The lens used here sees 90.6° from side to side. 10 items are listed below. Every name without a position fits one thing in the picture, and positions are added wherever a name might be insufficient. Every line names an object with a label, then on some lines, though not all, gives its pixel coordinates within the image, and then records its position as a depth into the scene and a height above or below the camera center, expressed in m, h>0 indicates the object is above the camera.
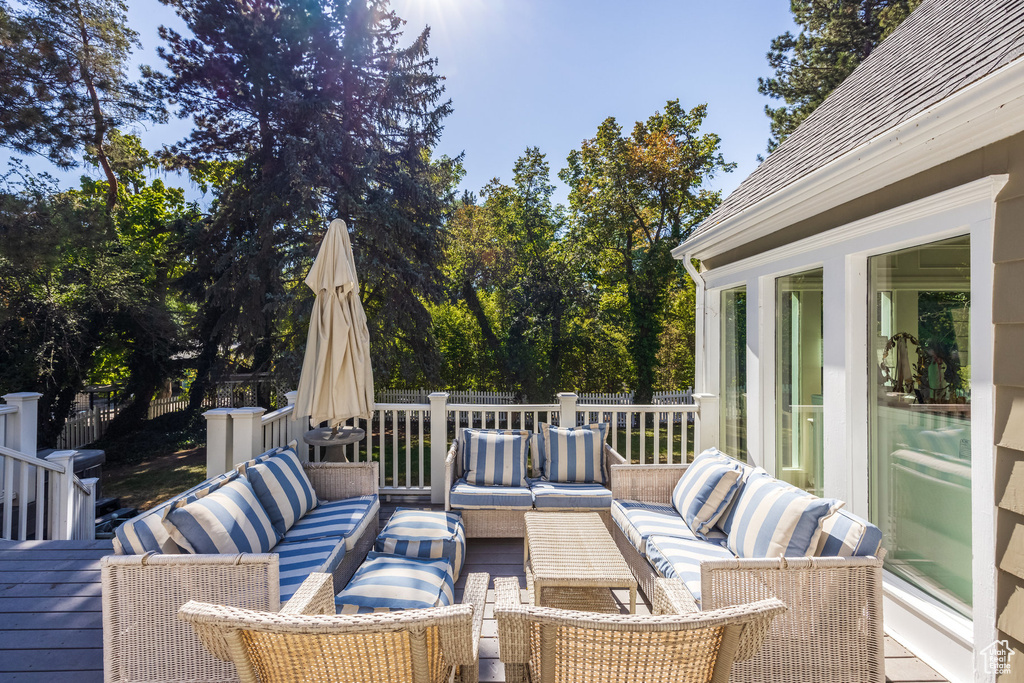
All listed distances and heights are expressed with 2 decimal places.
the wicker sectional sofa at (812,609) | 1.92 -0.94
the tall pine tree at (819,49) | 10.09 +6.53
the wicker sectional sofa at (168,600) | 1.94 -0.93
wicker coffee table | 2.41 -1.02
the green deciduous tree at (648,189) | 14.33 +4.96
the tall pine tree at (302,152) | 9.60 +4.18
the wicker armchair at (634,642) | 1.31 -0.77
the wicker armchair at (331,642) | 1.27 -0.76
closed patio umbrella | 3.63 +0.10
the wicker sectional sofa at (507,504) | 3.75 -1.07
